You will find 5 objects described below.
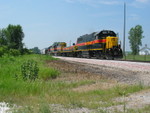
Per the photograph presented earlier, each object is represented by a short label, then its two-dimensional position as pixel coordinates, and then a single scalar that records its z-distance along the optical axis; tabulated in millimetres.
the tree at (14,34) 87125
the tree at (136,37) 83600
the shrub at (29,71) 10070
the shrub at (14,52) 44169
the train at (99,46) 27266
